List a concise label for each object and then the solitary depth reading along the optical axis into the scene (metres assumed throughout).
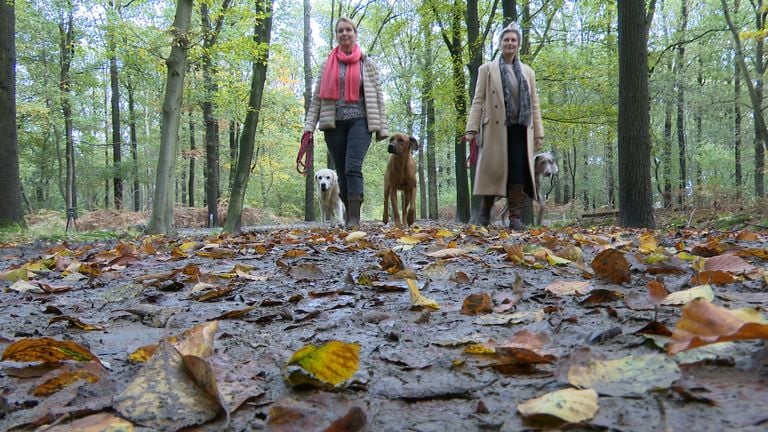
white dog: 12.43
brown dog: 7.18
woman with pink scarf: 5.72
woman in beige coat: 5.86
